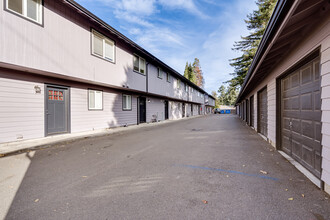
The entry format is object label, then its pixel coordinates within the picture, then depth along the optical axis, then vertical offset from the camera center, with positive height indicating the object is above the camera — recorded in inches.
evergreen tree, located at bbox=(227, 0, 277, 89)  758.5 +417.5
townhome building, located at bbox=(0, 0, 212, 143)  213.6 +70.1
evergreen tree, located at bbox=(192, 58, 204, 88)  2372.0 +618.0
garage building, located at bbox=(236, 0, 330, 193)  93.4 +26.5
